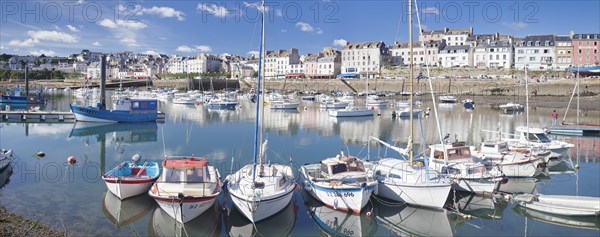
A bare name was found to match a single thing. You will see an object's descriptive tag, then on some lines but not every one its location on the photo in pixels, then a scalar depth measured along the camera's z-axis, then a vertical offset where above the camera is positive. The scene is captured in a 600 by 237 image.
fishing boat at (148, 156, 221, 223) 11.30 -2.07
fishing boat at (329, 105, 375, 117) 42.75 +0.05
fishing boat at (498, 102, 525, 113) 49.95 +0.79
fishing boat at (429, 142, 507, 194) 14.28 -1.86
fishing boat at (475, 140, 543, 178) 16.66 -1.79
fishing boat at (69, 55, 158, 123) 34.84 -0.04
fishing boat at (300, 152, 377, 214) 12.34 -2.03
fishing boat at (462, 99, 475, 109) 51.93 +1.08
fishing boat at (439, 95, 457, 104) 61.53 +1.94
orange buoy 19.15 -2.15
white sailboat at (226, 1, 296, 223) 11.46 -2.10
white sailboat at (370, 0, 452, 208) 12.76 -2.04
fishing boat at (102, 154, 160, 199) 13.25 -2.07
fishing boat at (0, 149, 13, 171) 16.66 -1.86
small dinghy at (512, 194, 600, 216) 12.43 -2.56
